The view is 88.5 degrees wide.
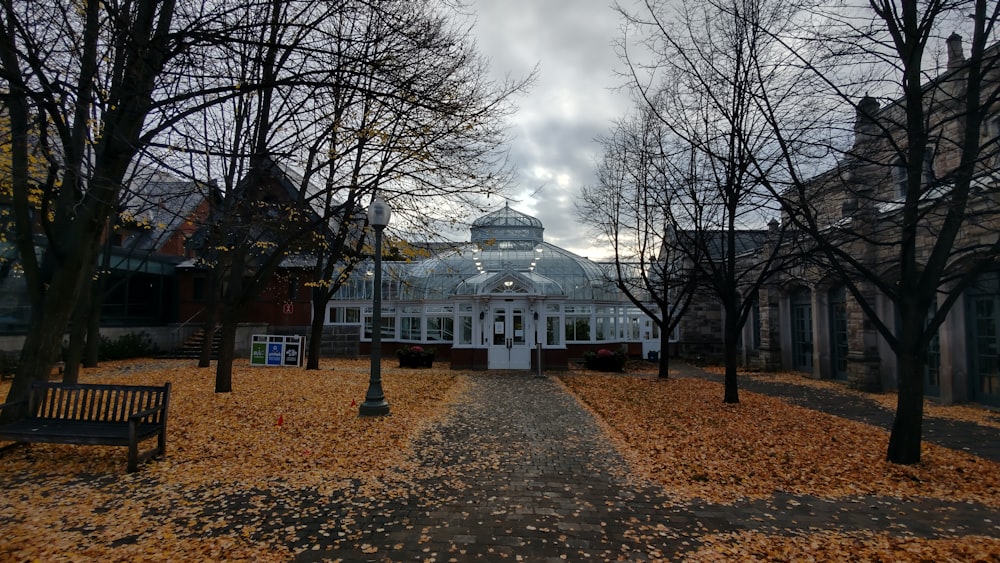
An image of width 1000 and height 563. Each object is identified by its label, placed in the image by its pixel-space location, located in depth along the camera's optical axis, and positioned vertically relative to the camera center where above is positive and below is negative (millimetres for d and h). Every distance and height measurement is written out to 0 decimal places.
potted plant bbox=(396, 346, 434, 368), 19797 -1280
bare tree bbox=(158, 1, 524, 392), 5984 +3099
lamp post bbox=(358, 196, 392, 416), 9219 -323
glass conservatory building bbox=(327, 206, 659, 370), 19609 +755
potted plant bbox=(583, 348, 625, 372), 19656 -1340
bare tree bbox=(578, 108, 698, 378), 13508 +3445
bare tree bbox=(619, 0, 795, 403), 8953 +3180
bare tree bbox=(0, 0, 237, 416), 5500 +2259
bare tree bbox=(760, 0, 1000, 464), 6188 +1810
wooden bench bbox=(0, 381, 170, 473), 5727 -1240
